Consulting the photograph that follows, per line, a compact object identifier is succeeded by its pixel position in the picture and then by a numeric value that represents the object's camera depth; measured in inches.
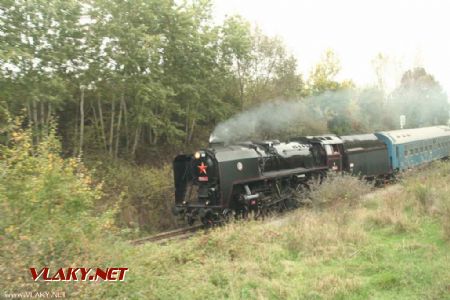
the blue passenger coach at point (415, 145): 890.7
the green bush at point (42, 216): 206.2
